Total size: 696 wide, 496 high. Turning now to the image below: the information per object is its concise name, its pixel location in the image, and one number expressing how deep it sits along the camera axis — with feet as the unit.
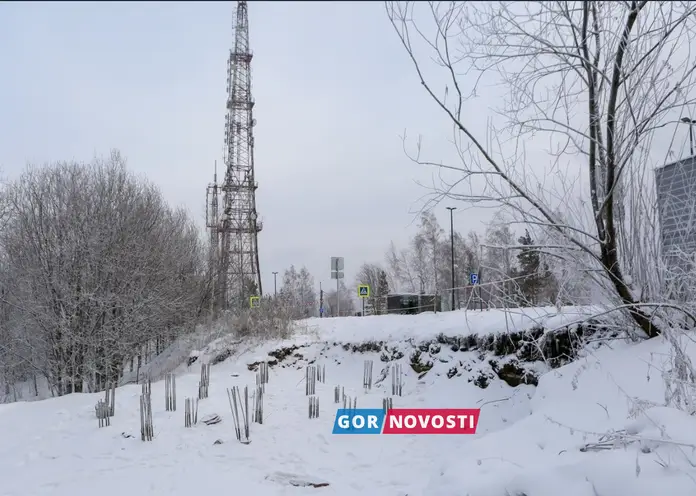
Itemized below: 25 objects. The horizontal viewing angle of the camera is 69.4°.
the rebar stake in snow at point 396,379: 29.37
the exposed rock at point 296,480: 16.66
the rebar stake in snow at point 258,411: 23.85
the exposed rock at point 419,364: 30.20
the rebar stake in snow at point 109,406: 23.76
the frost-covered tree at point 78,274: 37.32
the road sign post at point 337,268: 46.70
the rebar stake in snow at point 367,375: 31.89
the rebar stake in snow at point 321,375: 35.22
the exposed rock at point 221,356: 43.49
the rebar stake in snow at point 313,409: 25.18
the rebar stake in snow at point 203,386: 28.45
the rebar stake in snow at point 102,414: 23.12
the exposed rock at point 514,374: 22.31
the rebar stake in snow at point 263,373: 33.55
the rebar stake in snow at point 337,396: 27.91
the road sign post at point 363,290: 47.56
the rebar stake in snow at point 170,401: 25.37
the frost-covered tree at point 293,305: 49.26
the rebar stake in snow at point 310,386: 30.19
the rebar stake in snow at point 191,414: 23.02
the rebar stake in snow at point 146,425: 21.26
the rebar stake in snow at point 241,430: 21.10
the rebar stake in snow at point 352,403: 26.95
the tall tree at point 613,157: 12.90
